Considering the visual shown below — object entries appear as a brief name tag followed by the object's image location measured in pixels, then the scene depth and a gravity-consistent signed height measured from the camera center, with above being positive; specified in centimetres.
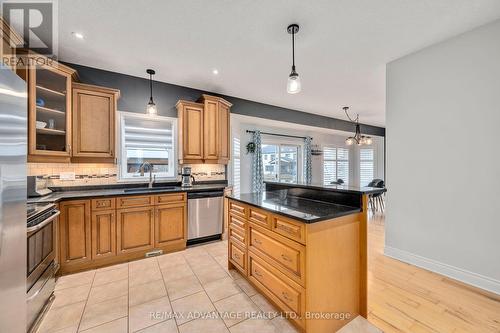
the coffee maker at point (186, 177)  367 -21
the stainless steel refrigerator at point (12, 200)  113 -21
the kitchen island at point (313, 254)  153 -73
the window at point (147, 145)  342 +34
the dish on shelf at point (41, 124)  248 +49
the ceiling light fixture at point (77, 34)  234 +147
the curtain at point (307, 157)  627 +25
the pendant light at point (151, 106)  320 +90
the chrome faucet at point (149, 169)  349 -7
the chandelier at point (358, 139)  497 +63
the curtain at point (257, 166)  511 -2
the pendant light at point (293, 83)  200 +78
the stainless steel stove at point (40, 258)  164 -83
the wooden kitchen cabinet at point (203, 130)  357 +62
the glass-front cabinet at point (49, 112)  238 +64
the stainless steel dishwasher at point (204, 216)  332 -83
